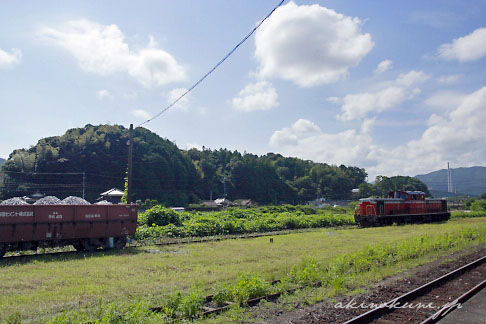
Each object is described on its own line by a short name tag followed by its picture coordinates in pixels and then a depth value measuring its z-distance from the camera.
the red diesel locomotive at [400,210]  36.28
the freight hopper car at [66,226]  16.33
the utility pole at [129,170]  24.02
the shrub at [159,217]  27.83
